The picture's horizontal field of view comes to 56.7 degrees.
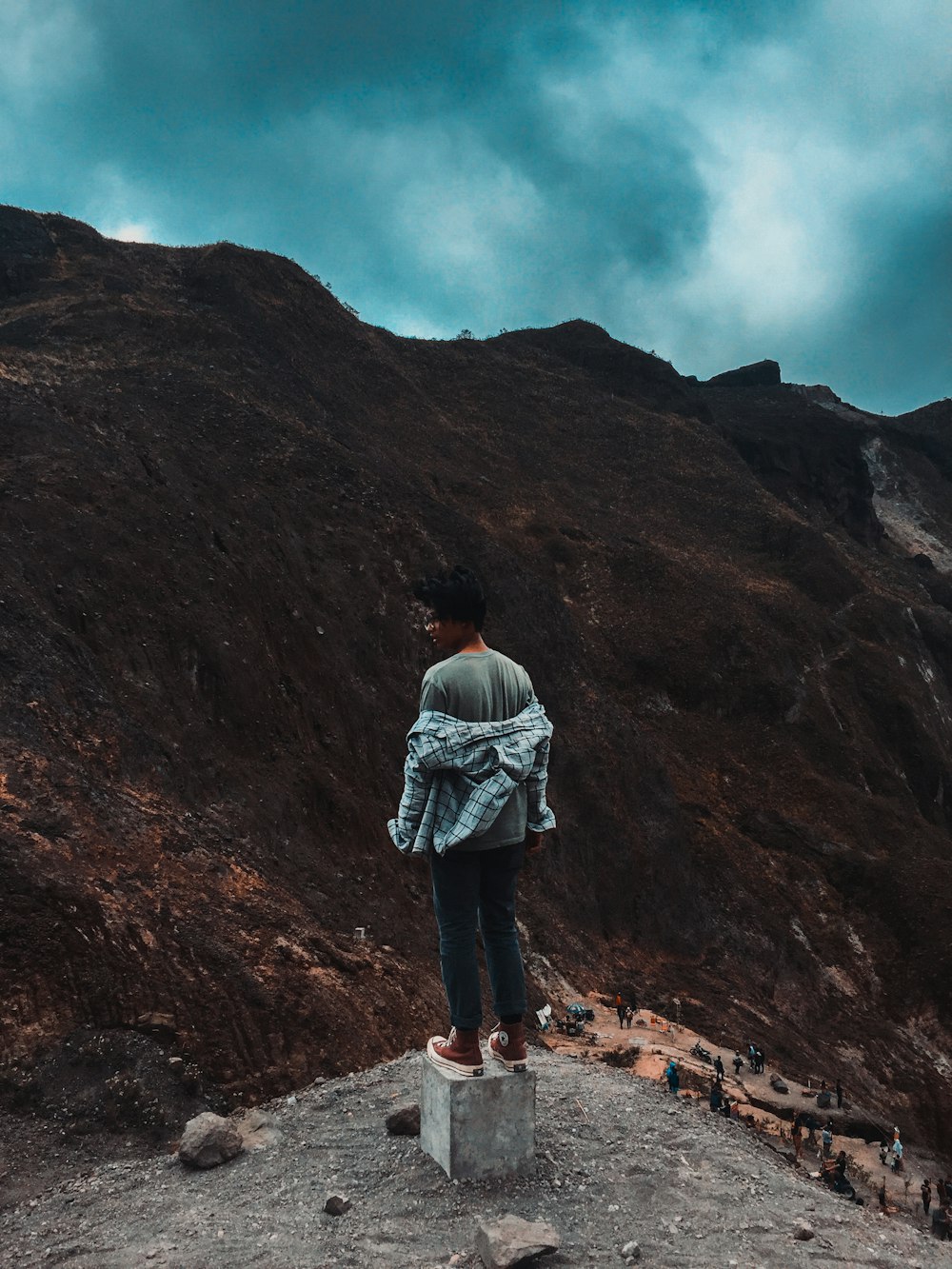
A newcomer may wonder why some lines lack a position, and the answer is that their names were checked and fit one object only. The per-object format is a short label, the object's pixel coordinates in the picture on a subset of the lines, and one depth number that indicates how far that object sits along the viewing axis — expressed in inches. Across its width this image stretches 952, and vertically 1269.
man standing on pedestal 175.3
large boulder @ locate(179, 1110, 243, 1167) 187.2
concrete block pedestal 172.1
